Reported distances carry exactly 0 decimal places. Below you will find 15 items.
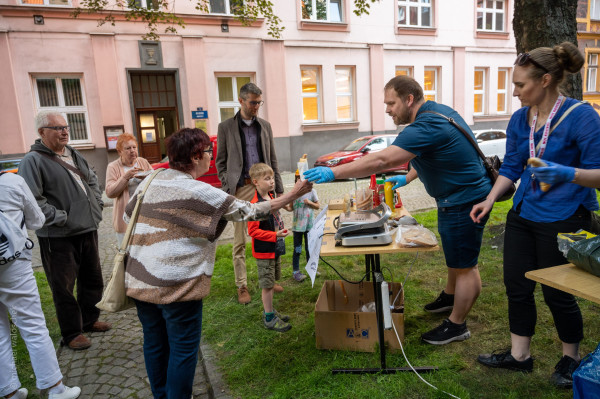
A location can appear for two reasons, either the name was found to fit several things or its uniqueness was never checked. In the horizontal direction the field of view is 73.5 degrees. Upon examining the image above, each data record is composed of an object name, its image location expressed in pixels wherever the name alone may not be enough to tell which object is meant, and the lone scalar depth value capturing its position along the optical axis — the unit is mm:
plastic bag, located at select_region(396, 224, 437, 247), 2463
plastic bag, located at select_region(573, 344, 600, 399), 1720
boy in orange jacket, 3385
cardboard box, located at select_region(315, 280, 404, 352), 2988
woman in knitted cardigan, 2047
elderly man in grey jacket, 3084
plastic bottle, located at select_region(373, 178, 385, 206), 3569
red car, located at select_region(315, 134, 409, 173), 12289
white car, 12750
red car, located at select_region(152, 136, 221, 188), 10376
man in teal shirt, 2543
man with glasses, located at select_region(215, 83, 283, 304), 4180
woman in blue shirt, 2170
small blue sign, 13195
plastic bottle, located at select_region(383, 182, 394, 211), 3422
